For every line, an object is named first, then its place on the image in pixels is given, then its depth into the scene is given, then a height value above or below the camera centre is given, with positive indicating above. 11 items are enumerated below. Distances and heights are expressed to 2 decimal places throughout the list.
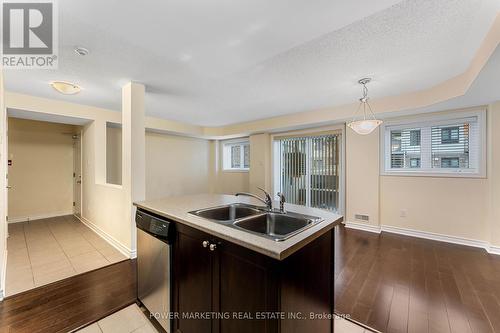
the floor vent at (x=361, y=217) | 3.93 -1.01
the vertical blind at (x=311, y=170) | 4.42 -0.11
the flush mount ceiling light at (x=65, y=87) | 2.68 +1.04
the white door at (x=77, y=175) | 4.60 -0.24
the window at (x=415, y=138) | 3.61 +0.48
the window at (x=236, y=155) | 6.29 +0.30
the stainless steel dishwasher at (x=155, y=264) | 1.52 -0.79
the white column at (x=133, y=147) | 2.74 +0.24
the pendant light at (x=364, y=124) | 2.61 +0.53
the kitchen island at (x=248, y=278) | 0.97 -0.63
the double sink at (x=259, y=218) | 1.43 -0.41
